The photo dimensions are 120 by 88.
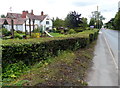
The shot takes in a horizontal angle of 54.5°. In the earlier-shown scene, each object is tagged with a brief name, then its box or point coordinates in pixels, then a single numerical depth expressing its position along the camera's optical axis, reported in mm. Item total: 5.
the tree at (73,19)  25109
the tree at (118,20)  49884
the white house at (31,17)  37441
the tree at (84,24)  25791
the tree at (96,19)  53044
